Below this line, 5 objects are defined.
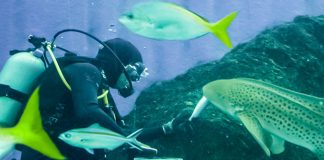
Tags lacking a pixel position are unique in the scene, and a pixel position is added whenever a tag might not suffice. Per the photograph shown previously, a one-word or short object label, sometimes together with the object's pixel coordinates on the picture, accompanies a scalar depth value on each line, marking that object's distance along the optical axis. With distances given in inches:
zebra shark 90.0
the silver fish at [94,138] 104.7
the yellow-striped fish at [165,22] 83.4
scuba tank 153.6
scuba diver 142.1
